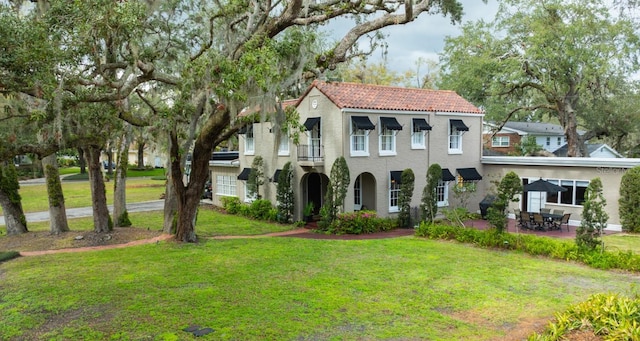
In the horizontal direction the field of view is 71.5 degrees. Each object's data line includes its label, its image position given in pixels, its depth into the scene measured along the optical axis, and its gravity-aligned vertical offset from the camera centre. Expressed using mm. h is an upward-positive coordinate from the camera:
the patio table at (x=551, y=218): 18420 -2532
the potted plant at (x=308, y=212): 20766 -2381
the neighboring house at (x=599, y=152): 34562 +368
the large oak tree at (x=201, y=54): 9992 +2844
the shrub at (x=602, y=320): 6984 -2735
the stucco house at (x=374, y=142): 19359 +857
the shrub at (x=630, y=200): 18156 -1836
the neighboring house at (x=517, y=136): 38219 +1918
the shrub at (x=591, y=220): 12898 -1851
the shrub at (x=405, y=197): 19297 -1638
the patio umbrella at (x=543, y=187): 18723 -1257
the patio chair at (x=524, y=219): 18833 -2628
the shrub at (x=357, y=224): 18420 -2656
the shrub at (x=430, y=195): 18422 -1494
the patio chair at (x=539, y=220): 18500 -2618
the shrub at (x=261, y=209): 21844 -2340
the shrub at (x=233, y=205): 24094 -2338
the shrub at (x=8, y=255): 13164 -2702
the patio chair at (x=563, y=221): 18577 -2678
